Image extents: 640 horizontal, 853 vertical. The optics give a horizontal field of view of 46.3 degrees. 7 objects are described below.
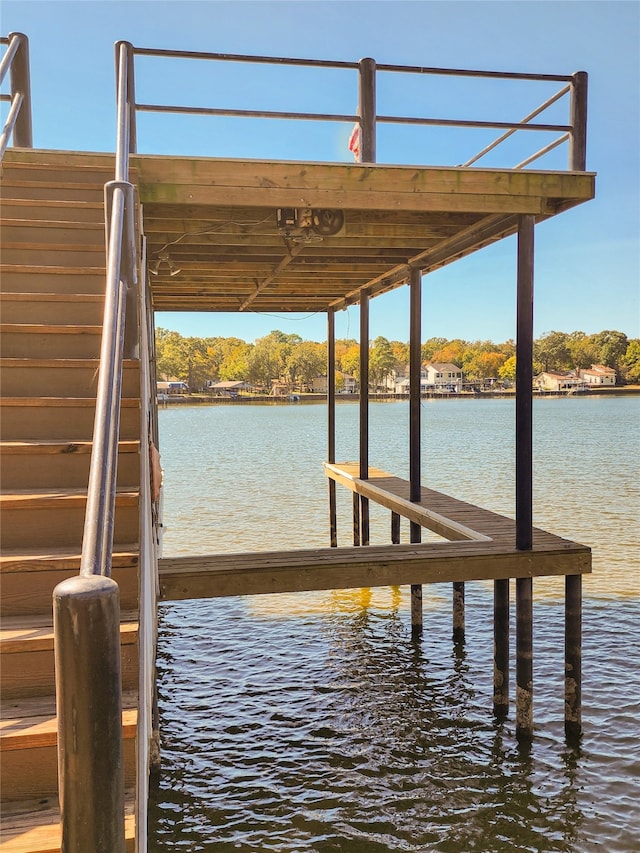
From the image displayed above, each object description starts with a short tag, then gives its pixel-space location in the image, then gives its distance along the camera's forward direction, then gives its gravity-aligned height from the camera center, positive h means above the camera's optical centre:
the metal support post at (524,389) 6.36 +0.08
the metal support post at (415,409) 9.11 -0.13
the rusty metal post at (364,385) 11.39 +0.23
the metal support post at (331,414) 14.35 -0.30
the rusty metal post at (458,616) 9.94 -2.91
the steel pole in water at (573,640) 6.59 -2.16
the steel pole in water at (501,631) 7.08 -2.22
